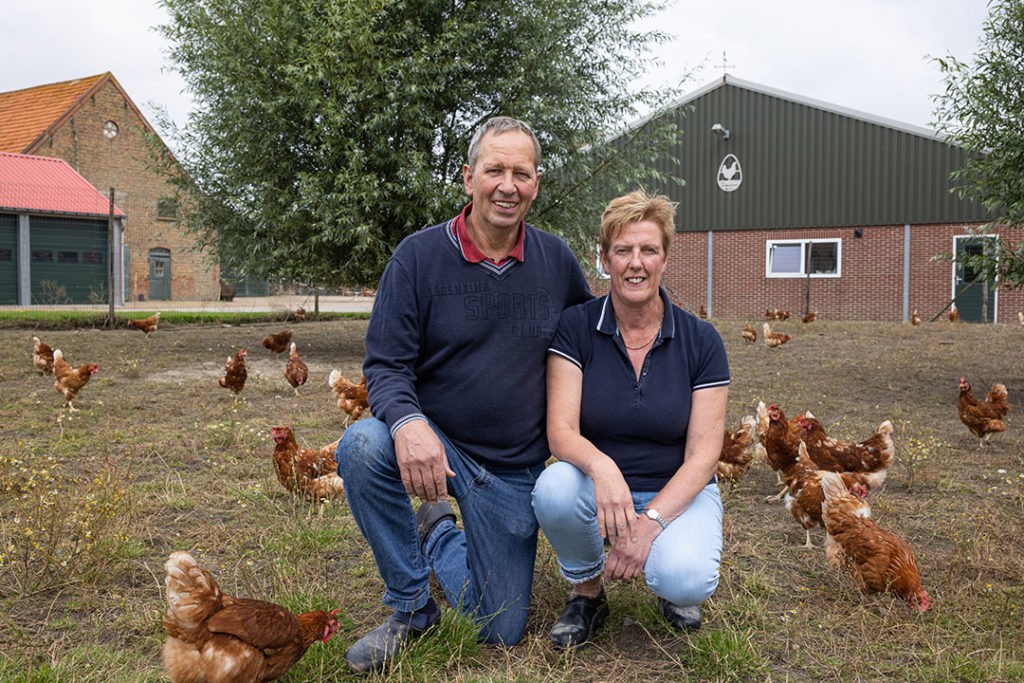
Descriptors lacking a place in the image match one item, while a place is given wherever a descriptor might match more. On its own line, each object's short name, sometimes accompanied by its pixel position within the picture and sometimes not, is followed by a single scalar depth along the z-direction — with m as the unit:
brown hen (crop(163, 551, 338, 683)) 2.25
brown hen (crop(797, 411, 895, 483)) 4.62
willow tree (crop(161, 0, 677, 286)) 10.13
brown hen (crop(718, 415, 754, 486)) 4.92
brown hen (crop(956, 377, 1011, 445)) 5.95
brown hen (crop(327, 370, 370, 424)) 6.58
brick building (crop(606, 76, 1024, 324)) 21.05
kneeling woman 2.70
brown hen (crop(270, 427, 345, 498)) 4.29
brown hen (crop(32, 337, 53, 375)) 9.08
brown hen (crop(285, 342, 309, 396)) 8.32
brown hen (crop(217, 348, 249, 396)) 7.74
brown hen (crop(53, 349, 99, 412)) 7.02
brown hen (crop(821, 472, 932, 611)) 3.04
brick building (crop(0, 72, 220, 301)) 29.44
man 2.72
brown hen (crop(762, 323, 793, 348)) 13.12
